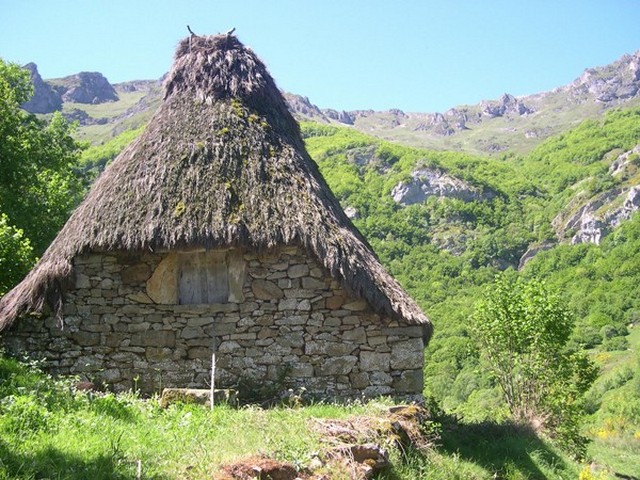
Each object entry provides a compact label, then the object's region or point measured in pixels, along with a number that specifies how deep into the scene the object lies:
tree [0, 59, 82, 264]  16.55
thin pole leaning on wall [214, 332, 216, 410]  7.72
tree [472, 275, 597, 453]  13.18
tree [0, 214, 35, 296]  11.43
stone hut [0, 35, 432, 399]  8.14
